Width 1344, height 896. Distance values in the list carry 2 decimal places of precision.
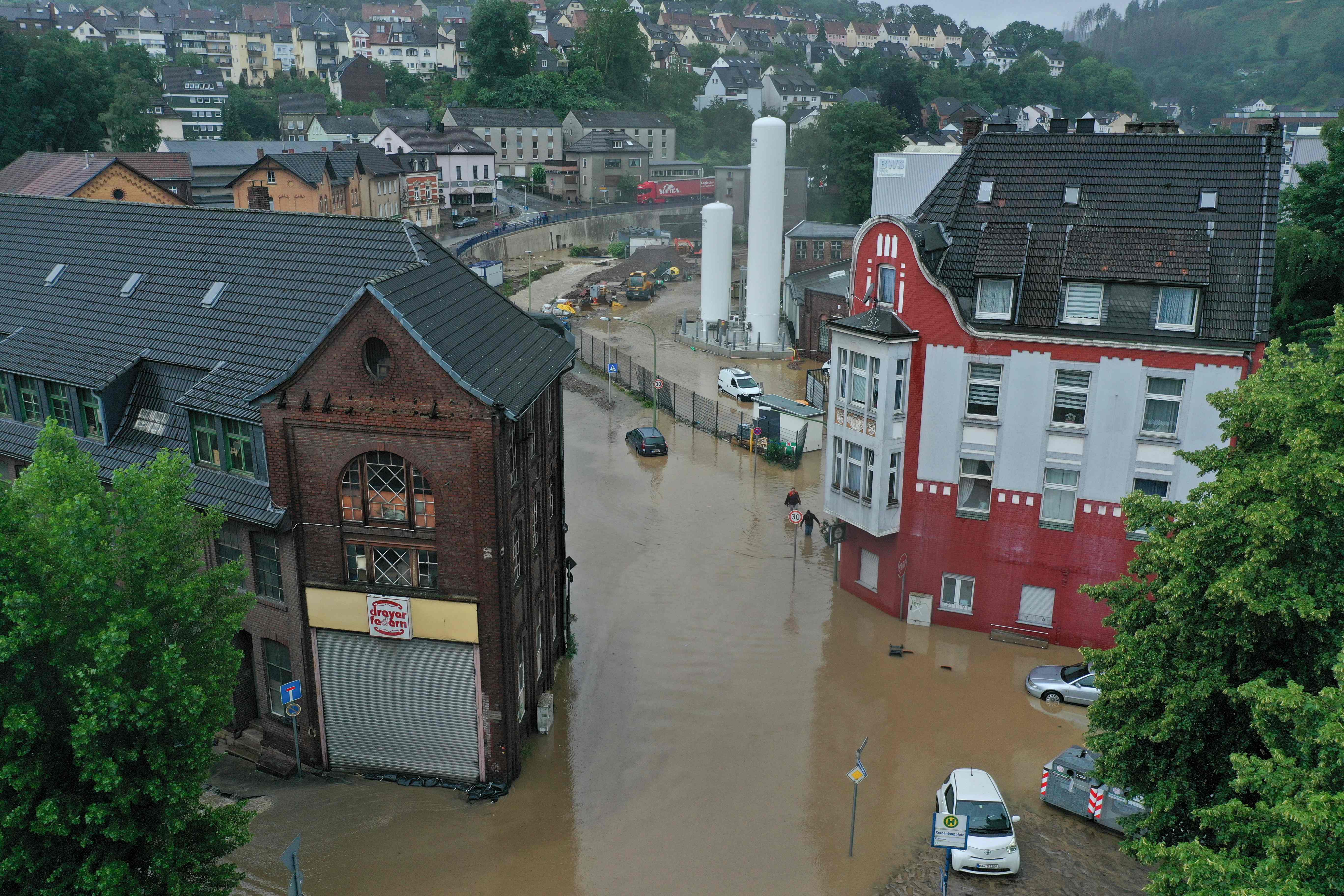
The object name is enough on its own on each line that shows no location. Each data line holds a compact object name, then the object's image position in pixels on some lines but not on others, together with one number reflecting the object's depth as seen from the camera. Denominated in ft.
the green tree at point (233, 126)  412.77
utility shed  165.27
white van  197.47
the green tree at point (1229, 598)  50.37
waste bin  73.87
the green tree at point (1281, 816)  36.35
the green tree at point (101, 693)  44.45
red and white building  94.53
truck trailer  435.12
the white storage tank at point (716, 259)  245.04
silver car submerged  91.40
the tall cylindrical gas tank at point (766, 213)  233.55
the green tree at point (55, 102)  292.61
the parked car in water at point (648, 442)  166.09
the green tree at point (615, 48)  510.17
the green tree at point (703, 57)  641.81
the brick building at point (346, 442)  71.26
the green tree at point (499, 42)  464.24
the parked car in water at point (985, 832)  68.90
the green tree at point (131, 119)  303.89
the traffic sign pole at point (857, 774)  68.80
